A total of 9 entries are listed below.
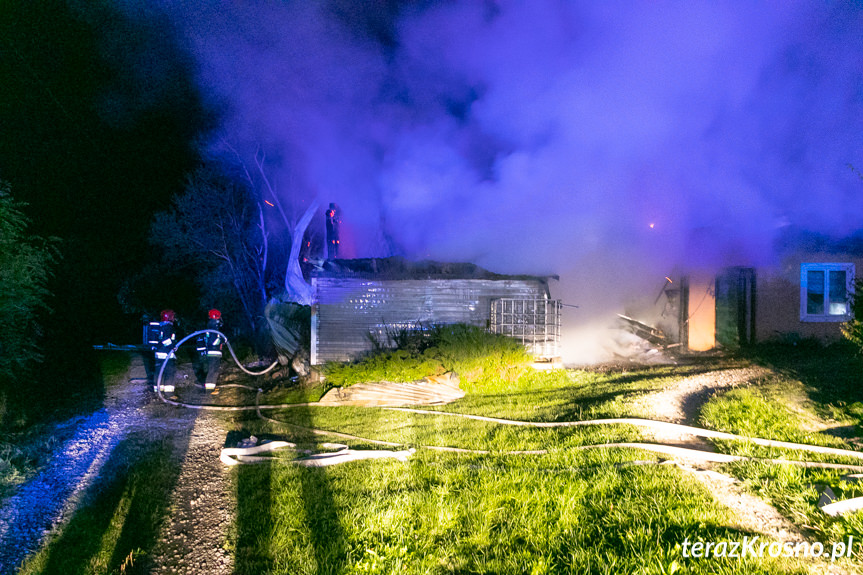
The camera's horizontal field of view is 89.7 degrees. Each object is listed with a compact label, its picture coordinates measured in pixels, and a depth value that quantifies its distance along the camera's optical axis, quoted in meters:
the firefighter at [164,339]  7.97
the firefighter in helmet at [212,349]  8.24
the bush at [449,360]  7.34
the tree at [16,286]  6.23
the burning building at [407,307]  9.98
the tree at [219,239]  17.95
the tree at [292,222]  14.31
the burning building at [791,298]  10.66
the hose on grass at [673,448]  3.88
